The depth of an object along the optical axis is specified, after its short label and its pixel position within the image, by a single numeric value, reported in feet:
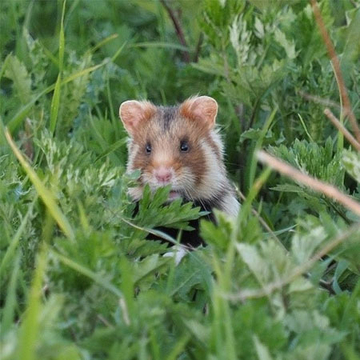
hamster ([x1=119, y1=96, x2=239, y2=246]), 32.89
